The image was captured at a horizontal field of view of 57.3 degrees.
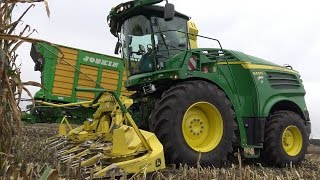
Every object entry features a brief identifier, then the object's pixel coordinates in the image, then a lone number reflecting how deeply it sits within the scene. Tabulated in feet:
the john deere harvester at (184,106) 10.36
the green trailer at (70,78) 22.96
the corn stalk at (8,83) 5.09
